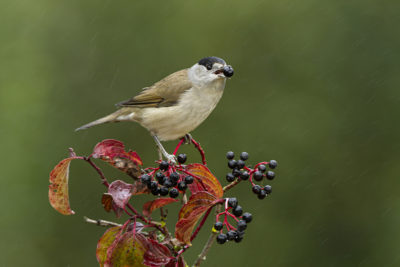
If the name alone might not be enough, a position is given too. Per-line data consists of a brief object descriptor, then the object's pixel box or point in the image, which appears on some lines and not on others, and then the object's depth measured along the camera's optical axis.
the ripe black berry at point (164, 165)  5.25
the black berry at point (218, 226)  4.87
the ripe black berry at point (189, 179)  5.22
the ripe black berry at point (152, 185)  5.10
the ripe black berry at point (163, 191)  5.18
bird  8.06
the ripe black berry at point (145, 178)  5.03
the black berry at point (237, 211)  4.94
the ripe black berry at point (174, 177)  5.18
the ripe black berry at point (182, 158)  5.89
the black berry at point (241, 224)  5.00
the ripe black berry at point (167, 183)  5.20
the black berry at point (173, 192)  5.24
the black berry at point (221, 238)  5.01
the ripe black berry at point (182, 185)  5.23
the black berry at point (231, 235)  5.00
